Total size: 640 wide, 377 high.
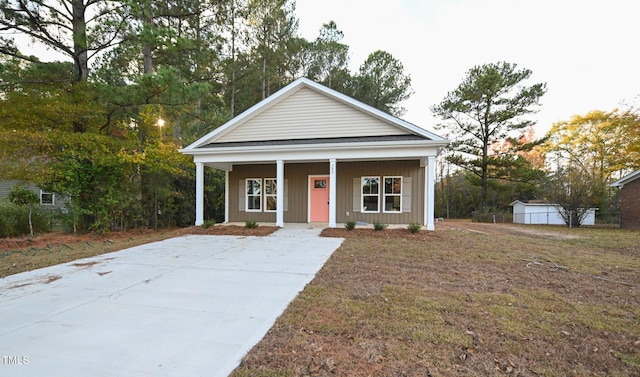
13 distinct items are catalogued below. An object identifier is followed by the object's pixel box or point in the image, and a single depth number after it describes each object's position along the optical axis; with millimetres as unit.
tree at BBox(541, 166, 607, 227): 15828
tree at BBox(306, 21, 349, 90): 22219
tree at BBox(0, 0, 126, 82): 8844
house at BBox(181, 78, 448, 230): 9797
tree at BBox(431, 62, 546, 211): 21641
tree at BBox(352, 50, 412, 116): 22531
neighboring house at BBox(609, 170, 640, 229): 14984
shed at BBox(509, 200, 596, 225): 21656
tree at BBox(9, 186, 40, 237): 9148
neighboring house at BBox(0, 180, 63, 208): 15714
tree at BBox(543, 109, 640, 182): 22250
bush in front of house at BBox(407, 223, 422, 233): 8836
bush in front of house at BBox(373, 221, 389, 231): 9195
